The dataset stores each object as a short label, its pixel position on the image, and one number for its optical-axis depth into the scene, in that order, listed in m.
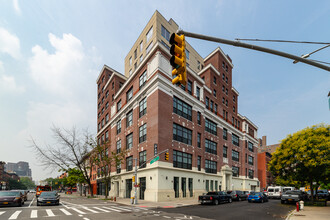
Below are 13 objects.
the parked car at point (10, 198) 20.18
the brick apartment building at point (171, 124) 30.89
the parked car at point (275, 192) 39.11
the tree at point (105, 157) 36.59
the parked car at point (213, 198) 25.03
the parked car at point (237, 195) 32.49
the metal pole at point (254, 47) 5.77
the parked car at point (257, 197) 29.62
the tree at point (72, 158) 43.59
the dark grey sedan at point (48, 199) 21.98
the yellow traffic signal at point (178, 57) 5.77
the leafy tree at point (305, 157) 24.34
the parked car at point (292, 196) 26.78
